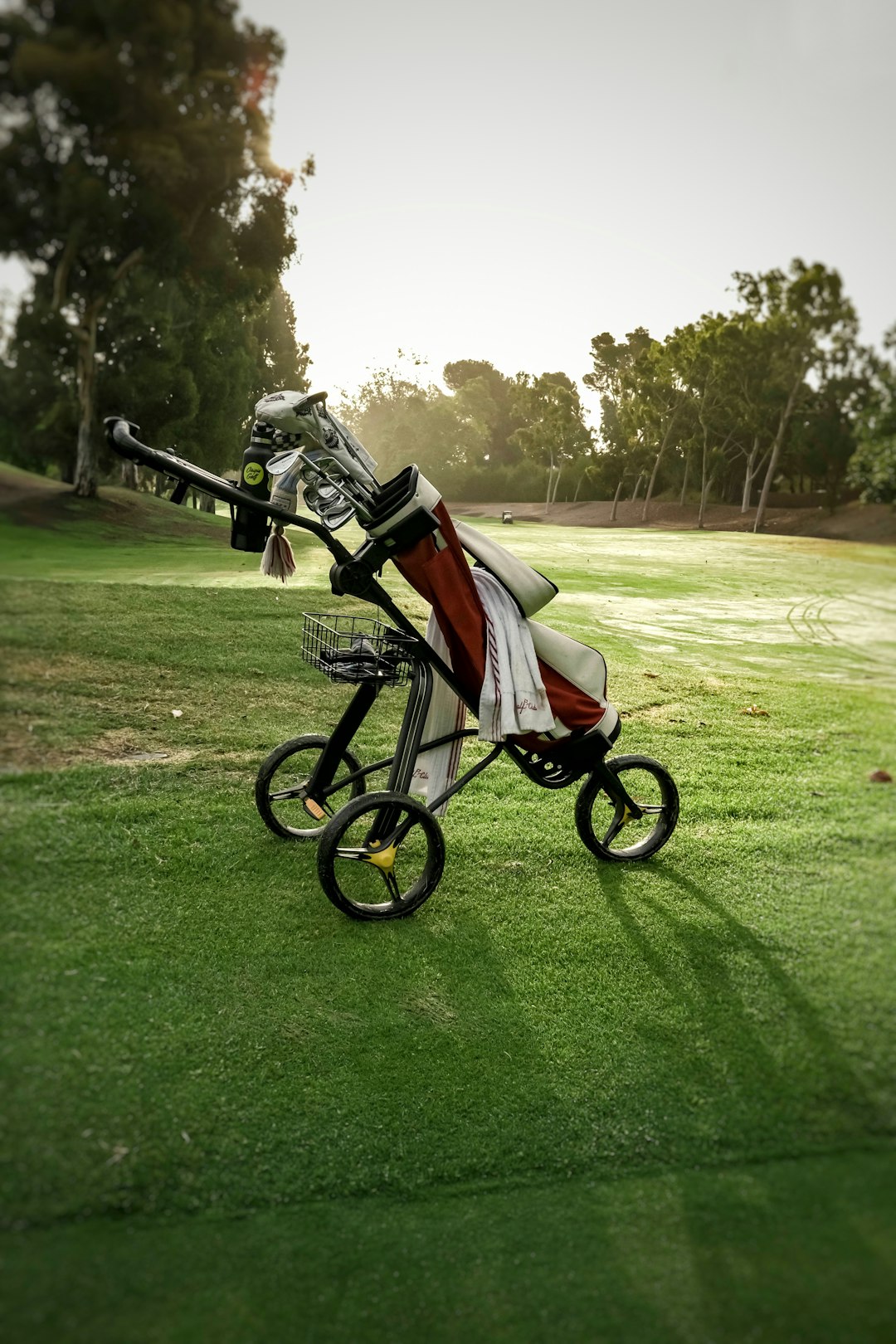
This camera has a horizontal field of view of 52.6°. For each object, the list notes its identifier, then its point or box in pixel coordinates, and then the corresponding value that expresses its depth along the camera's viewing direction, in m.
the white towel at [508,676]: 3.10
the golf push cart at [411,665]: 2.77
